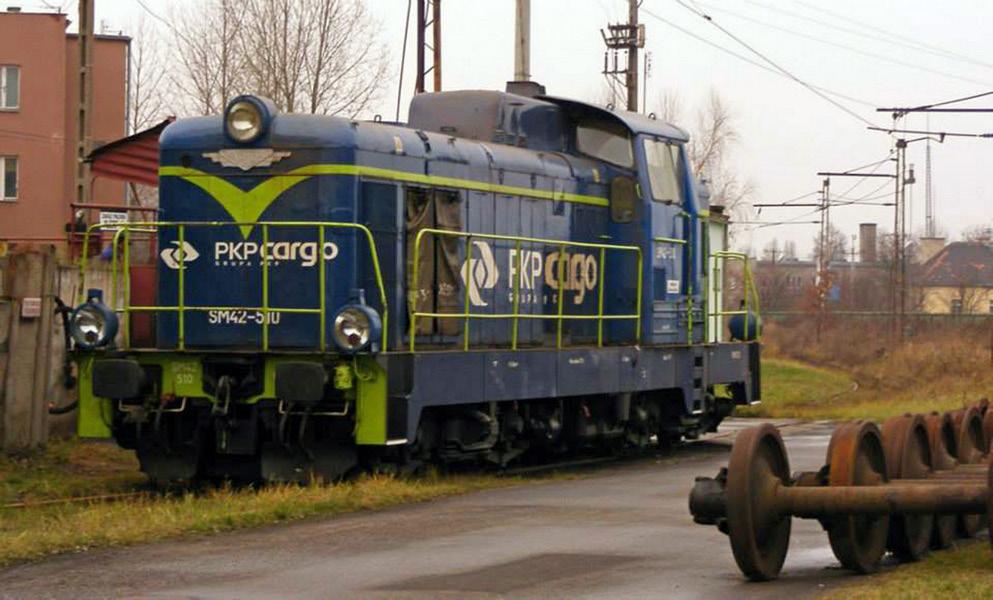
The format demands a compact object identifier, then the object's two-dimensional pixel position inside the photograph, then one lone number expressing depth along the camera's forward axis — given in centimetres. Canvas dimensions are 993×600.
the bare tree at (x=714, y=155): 7831
